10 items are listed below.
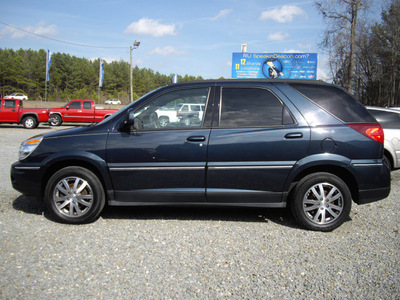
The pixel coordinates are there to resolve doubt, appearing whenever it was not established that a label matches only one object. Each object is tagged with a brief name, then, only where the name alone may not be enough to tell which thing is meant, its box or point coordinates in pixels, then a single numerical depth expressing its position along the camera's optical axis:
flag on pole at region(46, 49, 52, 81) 35.43
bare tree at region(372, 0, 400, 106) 37.66
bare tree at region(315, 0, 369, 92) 22.05
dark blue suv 4.02
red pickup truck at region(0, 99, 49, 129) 19.66
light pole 30.95
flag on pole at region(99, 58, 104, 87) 34.88
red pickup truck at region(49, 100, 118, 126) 22.52
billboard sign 24.48
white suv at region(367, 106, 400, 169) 7.01
